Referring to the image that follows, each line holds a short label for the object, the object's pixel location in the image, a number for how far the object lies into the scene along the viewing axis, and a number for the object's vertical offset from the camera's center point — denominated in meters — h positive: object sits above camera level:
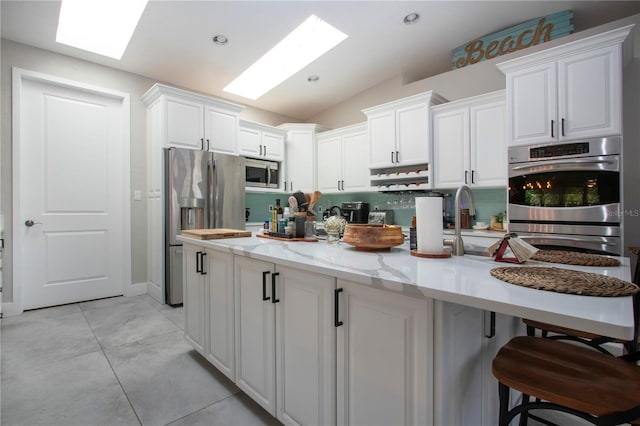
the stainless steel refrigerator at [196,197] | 3.46 +0.18
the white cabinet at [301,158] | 4.98 +0.88
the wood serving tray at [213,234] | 2.02 -0.16
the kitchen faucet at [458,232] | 1.37 -0.10
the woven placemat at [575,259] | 1.18 -0.20
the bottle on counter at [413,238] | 1.52 -0.14
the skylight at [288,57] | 3.57 +2.03
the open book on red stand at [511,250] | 1.17 -0.16
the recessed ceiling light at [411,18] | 3.19 +2.07
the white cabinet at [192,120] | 3.50 +1.14
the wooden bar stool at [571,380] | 0.83 -0.53
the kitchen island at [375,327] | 0.81 -0.44
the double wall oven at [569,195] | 2.34 +0.13
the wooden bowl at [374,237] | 1.47 -0.13
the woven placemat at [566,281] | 0.77 -0.20
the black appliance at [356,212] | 4.48 -0.02
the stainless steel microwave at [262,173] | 4.48 +0.58
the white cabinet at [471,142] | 3.16 +0.76
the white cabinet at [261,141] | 4.46 +1.08
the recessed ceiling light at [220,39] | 3.32 +1.92
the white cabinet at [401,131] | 3.66 +1.03
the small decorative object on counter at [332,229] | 1.87 -0.11
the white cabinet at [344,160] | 4.47 +0.79
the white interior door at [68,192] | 3.19 +0.22
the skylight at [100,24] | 2.94 +1.95
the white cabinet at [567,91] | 2.35 +1.01
